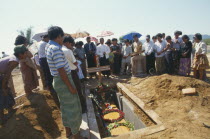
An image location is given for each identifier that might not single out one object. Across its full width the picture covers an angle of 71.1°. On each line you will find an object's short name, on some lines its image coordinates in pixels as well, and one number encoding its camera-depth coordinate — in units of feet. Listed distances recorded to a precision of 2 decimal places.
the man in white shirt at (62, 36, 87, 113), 9.45
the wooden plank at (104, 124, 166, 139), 8.16
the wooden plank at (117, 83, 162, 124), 10.02
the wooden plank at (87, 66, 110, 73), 18.94
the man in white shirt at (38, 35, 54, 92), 13.88
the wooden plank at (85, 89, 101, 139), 9.46
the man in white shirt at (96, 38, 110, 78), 23.89
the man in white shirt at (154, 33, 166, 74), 22.50
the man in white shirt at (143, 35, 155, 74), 23.16
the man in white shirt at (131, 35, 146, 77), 22.95
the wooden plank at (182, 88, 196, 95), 11.96
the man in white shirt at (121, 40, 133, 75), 25.45
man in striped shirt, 7.27
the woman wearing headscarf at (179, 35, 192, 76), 20.12
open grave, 9.52
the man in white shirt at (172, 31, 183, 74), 21.86
